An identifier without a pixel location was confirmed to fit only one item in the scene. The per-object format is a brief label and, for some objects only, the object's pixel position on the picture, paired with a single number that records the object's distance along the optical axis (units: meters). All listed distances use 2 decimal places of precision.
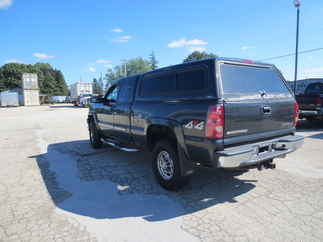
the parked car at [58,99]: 68.45
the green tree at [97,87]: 89.25
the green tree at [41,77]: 68.38
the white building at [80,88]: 45.50
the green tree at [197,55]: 59.25
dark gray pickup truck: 2.80
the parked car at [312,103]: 8.80
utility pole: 12.97
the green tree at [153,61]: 61.34
